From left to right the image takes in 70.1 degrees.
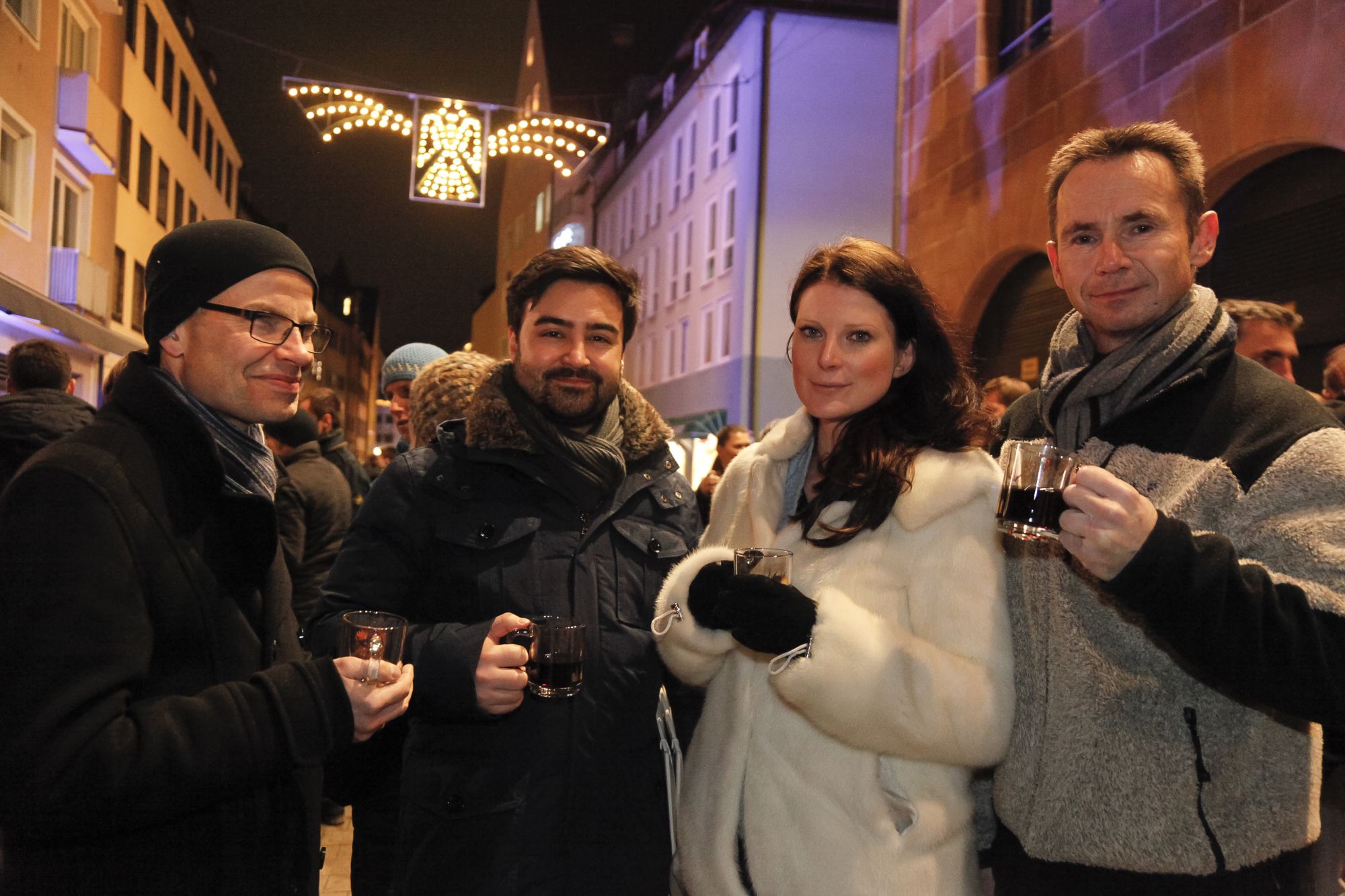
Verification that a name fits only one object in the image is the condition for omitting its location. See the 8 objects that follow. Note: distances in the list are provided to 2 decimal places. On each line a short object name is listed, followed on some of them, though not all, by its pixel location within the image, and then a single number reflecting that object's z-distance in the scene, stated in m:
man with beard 2.40
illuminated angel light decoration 10.82
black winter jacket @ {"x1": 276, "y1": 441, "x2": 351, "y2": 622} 5.09
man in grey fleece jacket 1.75
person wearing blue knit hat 6.18
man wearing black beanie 1.59
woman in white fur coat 2.07
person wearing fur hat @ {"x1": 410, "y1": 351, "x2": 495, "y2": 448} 4.00
